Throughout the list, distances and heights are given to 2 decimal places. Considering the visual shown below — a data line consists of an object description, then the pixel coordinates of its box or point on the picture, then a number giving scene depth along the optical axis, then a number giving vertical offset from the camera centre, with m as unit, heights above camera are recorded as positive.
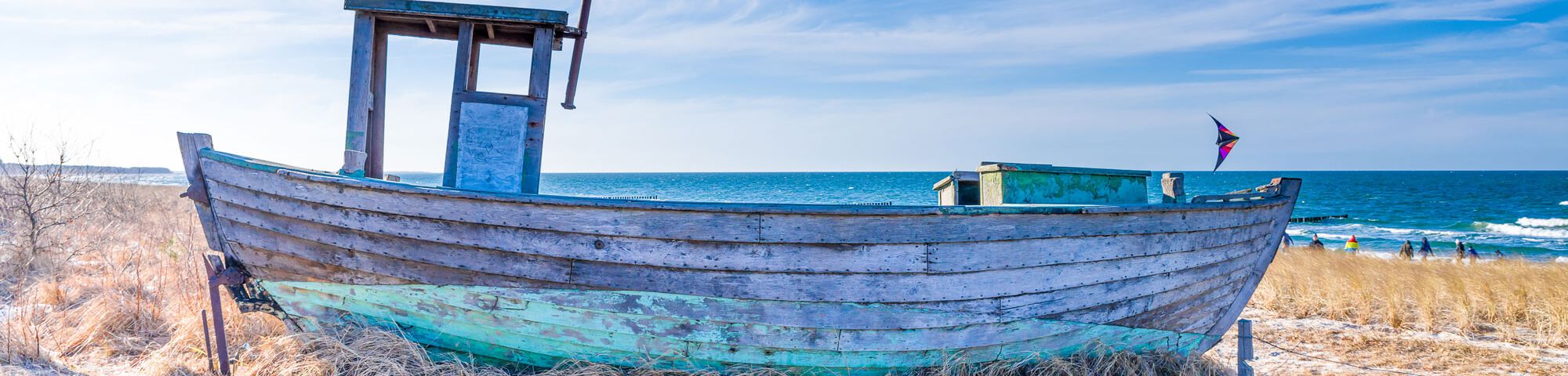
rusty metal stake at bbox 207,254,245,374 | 4.62 -0.53
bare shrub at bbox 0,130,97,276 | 8.94 -0.29
